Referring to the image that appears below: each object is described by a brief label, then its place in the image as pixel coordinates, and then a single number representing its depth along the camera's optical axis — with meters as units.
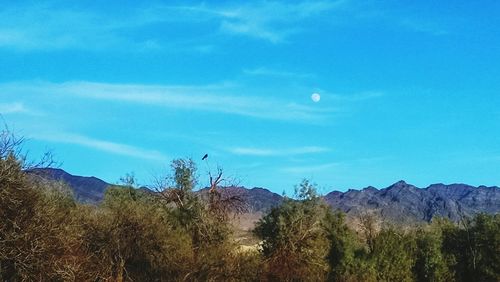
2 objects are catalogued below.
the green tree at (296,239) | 56.14
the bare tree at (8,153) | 28.54
